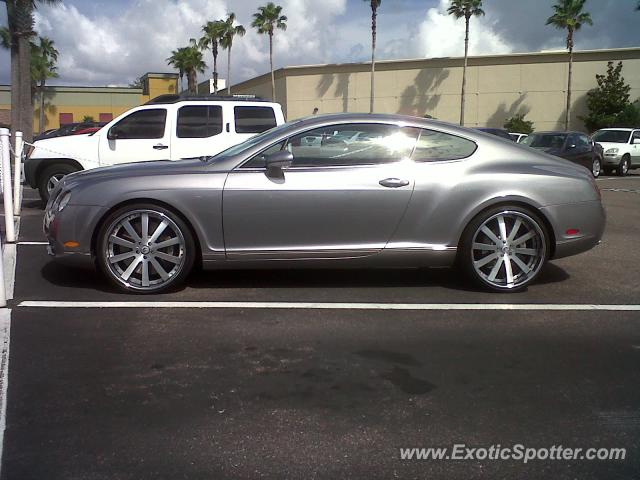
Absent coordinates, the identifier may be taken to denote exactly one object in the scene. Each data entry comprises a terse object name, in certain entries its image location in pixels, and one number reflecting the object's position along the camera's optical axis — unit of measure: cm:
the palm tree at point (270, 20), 5269
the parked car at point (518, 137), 2585
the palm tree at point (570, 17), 4250
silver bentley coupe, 538
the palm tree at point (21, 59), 2314
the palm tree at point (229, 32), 5719
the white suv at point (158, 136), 1044
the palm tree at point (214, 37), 5806
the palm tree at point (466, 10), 4575
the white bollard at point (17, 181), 959
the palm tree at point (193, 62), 6228
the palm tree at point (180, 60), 6253
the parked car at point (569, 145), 1970
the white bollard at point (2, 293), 501
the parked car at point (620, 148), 2344
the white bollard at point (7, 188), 768
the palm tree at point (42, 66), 5697
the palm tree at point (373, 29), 4591
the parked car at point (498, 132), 2075
